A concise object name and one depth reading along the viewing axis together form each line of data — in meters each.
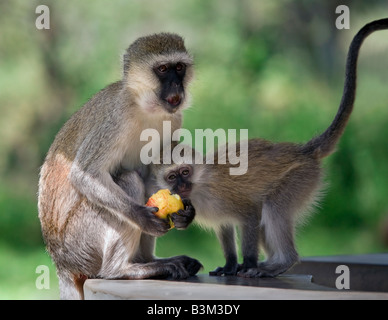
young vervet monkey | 4.82
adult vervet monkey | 4.54
